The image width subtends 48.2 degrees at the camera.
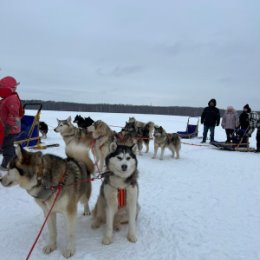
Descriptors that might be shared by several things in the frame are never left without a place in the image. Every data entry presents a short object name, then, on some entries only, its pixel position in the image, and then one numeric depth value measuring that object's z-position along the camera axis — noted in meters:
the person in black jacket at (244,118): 8.95
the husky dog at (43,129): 9.31
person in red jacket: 4.04
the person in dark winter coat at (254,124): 8.38
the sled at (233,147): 8.49
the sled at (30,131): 6.61
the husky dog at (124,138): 5.80
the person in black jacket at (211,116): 9.81
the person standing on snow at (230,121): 9.15
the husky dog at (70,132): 5.40
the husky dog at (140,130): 7.46
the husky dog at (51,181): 2.12
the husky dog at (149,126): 7.87
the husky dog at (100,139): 5.33
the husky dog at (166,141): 7.05
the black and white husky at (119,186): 2.54
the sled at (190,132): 11.52
